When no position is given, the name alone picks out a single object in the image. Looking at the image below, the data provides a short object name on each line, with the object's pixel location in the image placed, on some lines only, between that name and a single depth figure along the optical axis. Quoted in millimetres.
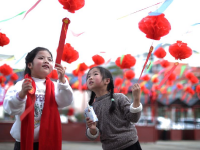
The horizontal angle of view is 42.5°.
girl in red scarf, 1968
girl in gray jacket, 2148
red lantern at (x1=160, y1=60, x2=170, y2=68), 7261
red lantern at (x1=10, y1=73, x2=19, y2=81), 8086
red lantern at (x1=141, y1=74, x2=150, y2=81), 9469
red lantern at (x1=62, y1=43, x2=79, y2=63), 3988
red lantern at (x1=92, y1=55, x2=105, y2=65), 5548
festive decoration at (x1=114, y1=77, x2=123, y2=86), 9298
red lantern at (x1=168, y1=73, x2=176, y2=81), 8469
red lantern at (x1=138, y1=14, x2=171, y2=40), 2697
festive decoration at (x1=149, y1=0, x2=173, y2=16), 2531
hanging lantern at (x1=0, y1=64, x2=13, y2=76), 6112
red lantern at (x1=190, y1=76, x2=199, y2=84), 8016
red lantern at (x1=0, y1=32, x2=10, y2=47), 3891
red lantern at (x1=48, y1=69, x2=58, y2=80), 6620
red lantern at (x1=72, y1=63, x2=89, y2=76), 6516
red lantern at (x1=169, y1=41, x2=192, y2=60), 3521
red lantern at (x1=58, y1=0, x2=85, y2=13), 2561
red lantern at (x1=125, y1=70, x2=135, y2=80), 7780
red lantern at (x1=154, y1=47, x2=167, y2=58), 5160
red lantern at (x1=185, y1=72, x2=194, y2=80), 8098
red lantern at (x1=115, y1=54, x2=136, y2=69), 5146
